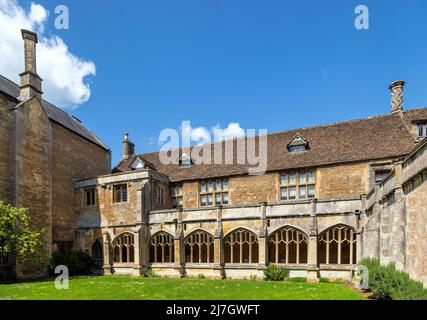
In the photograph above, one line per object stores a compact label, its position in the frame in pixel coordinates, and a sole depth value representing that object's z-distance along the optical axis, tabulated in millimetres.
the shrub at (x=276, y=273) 17234
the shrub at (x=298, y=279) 16812
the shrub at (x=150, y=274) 20033
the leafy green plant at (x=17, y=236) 16489
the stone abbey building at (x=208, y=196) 17656
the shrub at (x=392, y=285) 7805
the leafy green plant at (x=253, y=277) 17856
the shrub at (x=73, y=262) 20609
